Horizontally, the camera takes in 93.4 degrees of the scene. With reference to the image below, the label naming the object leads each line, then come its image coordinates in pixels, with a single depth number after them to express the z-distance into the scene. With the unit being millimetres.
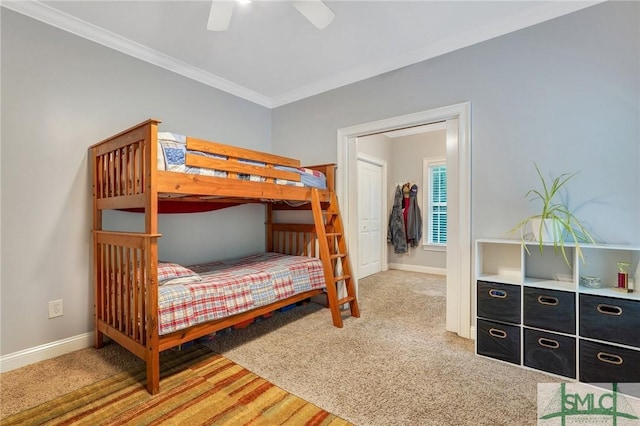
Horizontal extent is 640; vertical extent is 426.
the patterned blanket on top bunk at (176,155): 1930
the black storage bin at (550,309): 1893
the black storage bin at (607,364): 1692
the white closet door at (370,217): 4922
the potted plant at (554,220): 1996
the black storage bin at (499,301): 2092
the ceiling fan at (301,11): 1784
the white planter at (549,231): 1994
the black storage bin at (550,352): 1888
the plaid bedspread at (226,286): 1954
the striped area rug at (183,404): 1565
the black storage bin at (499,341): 2086
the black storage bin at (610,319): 1697
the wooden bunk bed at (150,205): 1812
